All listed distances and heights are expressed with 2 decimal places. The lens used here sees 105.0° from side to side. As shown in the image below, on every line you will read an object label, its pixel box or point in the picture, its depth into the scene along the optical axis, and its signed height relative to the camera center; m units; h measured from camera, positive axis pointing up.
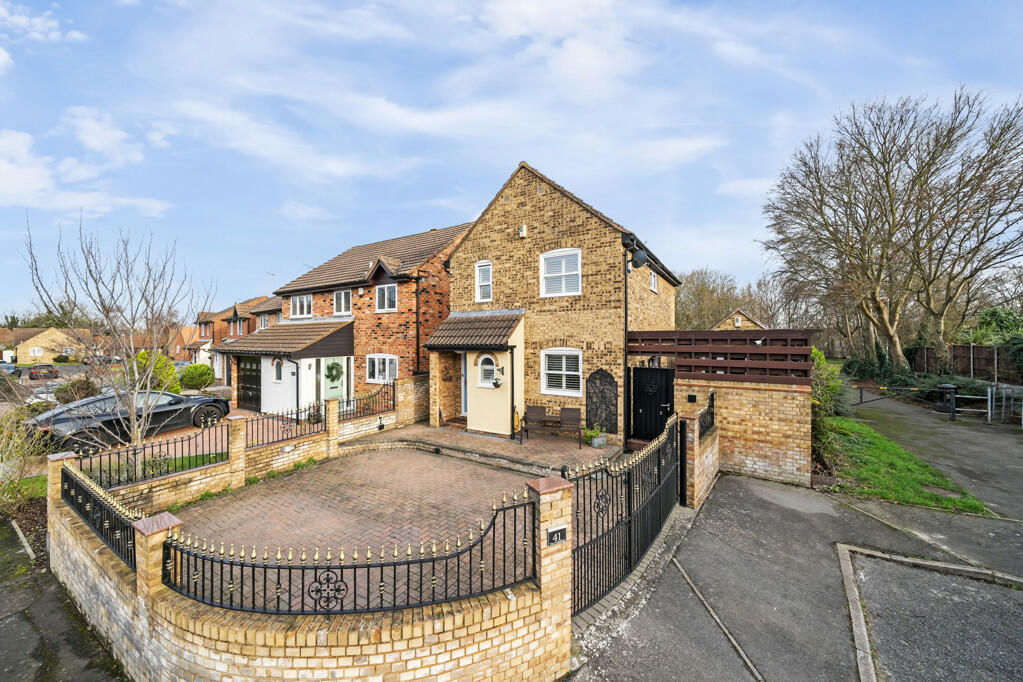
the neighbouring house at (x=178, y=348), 38.66 -0.55
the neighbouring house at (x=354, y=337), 15.35 +0.20
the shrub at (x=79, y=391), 14.80 -1.80
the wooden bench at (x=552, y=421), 11.44 -2.43
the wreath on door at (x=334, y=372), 16.36 -1.28
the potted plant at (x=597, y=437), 10.86 -2.72
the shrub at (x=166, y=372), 15.06 -1.28
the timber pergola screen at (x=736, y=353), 9.24 -0.38
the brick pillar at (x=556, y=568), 4.07 -2.41
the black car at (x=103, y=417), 10.62 -2.16
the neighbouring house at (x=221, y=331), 29.36 +0.98
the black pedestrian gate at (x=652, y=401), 10.70 -1.72
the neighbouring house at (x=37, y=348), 52.59 -0.49
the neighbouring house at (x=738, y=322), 19.05 +0.81
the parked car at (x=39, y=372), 30.99 -2.31
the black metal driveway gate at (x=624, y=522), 4.96 -2.71
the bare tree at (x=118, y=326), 8.54 +0.41
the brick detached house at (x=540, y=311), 11.12 +0.89
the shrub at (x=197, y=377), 24.22 -2.16
